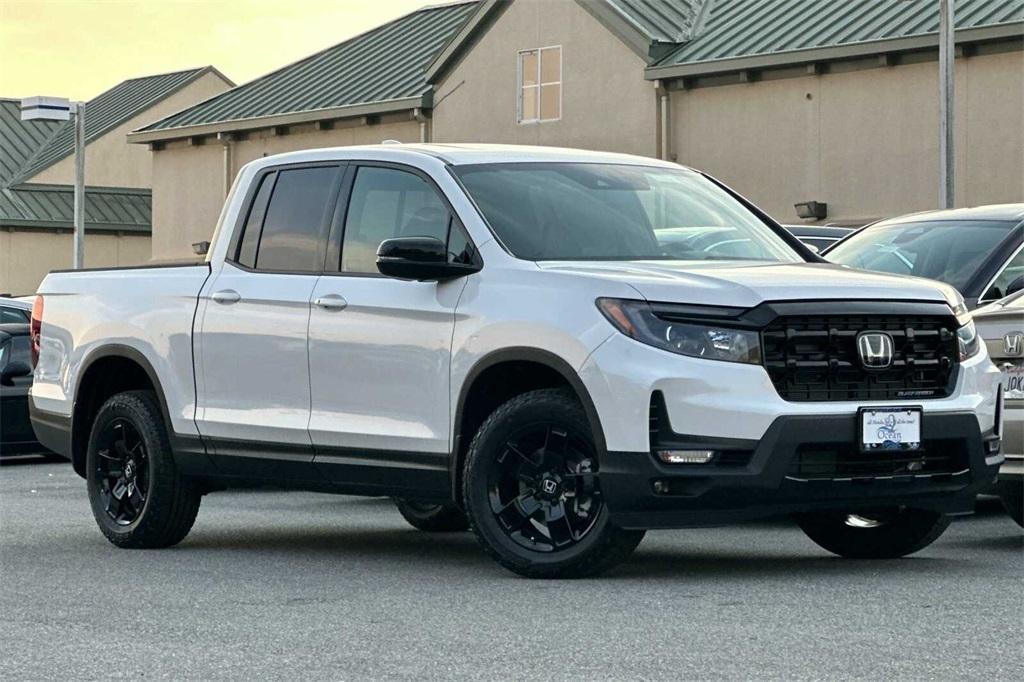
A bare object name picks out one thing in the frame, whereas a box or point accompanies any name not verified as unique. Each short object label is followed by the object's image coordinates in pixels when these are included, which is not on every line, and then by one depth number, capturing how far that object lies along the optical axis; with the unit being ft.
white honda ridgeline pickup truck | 27.27
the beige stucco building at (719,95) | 103.86
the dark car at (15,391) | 63.46
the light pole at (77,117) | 126.31
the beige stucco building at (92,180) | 190.90
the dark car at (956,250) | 37.73
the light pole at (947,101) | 88.38
